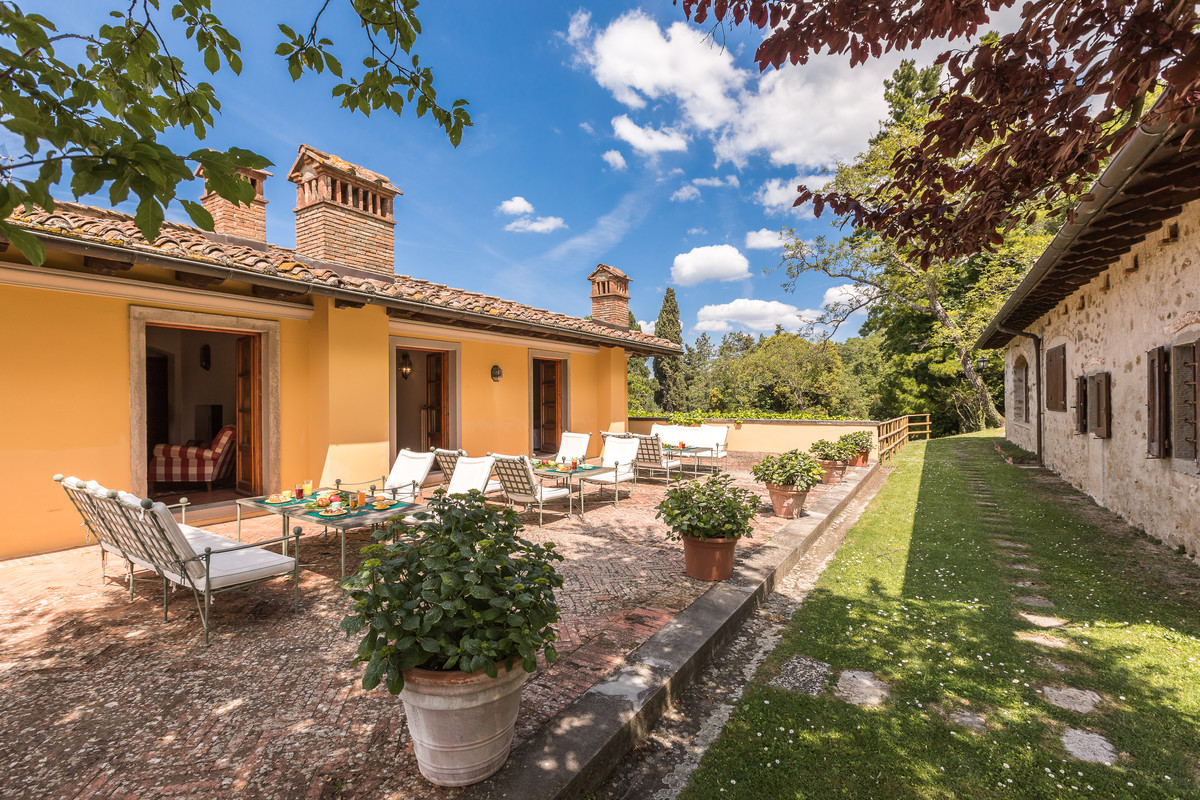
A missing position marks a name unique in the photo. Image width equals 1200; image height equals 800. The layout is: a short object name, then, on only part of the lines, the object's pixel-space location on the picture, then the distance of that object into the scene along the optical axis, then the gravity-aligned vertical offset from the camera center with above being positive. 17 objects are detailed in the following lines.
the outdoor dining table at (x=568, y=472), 6.33 -0.88
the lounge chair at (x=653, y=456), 8.27 -0.89
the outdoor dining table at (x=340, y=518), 4.03 -0.91
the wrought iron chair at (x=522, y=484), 5.63 -0.93
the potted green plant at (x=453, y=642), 1.78 -0.84
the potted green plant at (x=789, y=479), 5.79 -0.89
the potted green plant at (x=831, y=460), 8.37 -0.97
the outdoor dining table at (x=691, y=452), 8.82 -0.88
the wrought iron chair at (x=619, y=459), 7.12 -0.84
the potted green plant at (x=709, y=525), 3.87 -0.94
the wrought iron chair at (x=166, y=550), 2.95 -0.92
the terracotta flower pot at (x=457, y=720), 1.79 -1.13
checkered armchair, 6.86 -0.77
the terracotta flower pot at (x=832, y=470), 8.35 -1.14
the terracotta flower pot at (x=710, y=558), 3.89 -1.20
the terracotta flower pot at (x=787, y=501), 5.83 -1.15
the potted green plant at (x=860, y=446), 10.02 -0.91
